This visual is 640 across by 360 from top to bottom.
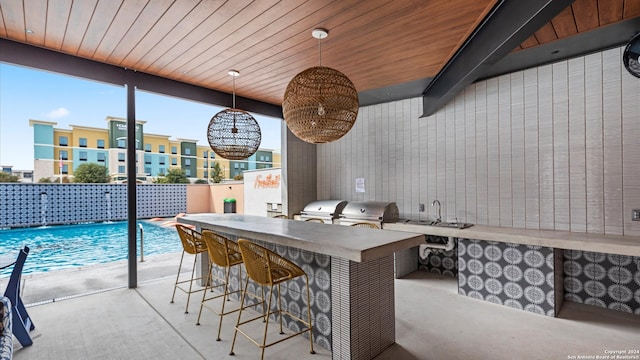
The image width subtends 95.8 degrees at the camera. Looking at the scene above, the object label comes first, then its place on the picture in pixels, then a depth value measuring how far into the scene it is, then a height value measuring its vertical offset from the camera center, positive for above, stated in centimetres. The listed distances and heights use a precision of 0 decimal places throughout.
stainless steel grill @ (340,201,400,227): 395 -49
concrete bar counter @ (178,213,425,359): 187 -74
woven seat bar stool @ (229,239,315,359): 200 -64
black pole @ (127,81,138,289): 345 -7
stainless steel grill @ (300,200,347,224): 457 -51
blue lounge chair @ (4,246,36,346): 221 -102
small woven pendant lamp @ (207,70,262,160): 288 +46
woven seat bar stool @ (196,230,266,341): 250 -63
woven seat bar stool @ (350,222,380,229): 356 -59
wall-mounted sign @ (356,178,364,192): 480 -11
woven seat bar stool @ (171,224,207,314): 291 -64
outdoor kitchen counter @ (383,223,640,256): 229 -57
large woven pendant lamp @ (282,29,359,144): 200 +53
